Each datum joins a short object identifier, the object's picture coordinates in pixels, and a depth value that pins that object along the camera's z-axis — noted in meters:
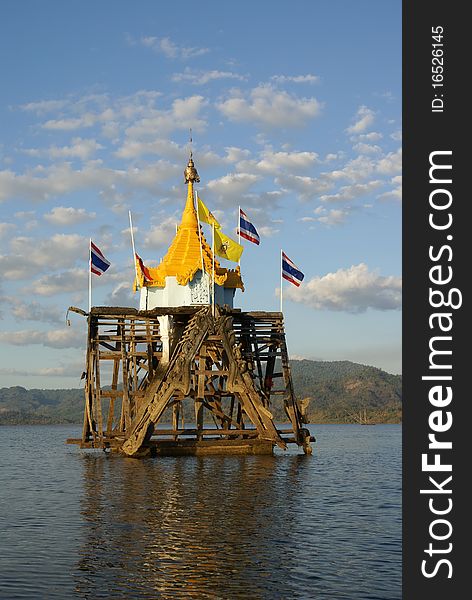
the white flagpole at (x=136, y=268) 54.71
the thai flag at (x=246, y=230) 49.79
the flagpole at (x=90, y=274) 50.75
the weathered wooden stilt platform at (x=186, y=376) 47.81
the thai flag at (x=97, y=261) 50.84
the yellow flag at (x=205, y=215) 48.66
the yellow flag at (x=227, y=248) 48.62
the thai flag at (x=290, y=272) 51.38
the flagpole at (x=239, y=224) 49.73
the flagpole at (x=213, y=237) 48.00
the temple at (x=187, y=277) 54.12
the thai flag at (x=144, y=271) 53.55
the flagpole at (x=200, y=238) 51.01
